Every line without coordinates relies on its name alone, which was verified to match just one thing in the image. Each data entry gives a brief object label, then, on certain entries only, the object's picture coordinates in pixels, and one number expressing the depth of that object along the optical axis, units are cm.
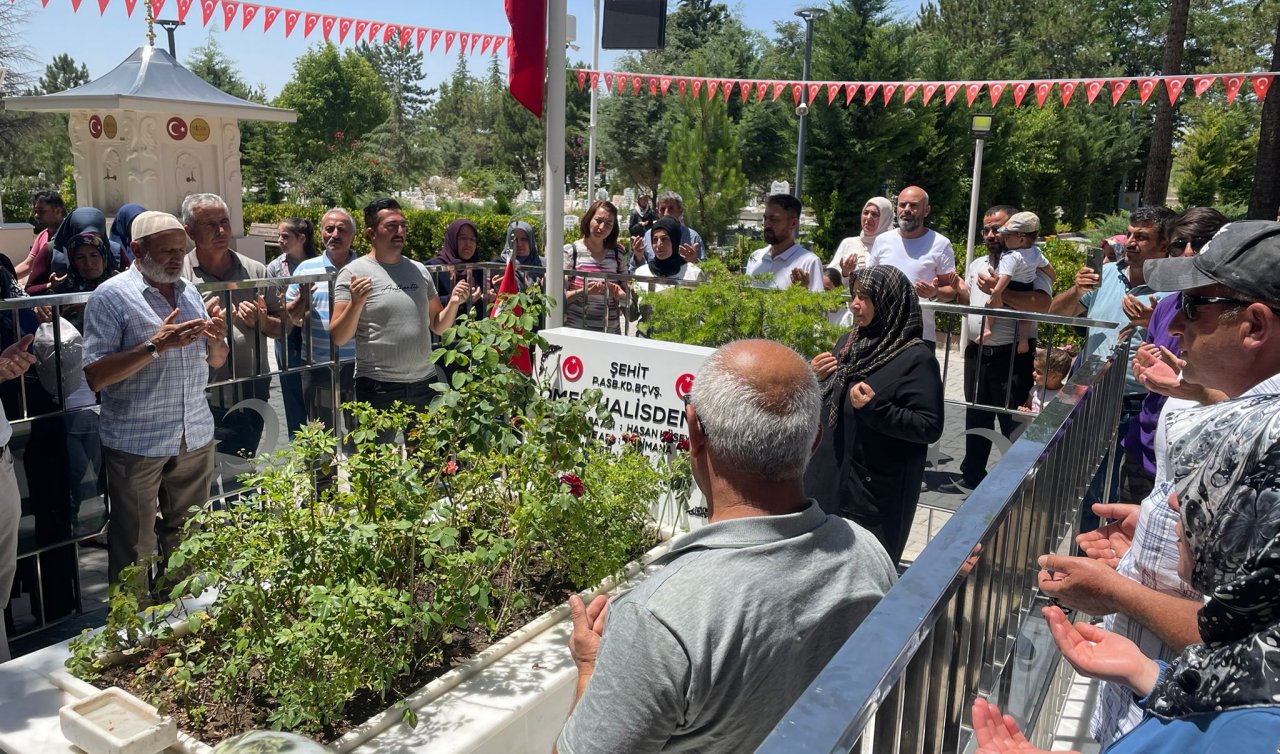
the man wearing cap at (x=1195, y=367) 184
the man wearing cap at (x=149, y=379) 404
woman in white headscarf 713
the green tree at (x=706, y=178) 3103
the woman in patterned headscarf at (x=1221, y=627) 133
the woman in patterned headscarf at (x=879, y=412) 405
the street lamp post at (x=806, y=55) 2012
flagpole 565
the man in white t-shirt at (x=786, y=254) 649
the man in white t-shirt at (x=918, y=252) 665
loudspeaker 652
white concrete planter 289
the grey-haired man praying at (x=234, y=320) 523
